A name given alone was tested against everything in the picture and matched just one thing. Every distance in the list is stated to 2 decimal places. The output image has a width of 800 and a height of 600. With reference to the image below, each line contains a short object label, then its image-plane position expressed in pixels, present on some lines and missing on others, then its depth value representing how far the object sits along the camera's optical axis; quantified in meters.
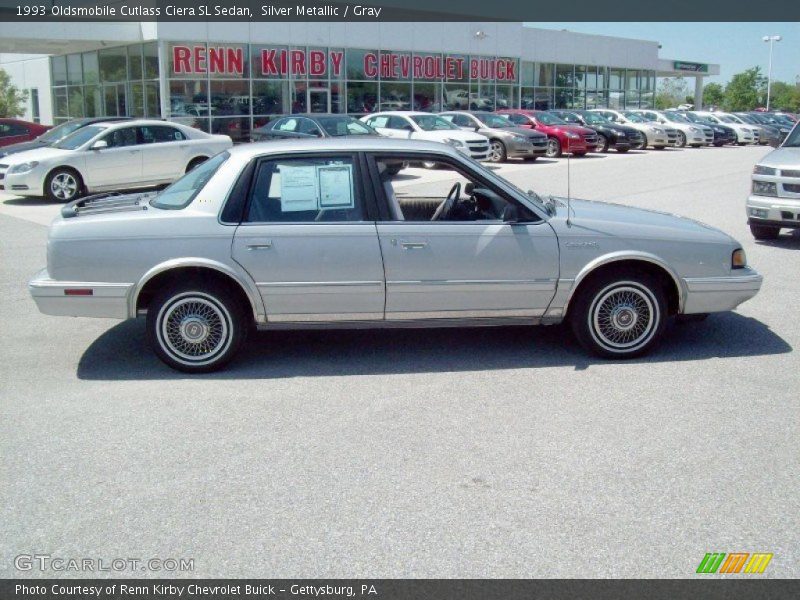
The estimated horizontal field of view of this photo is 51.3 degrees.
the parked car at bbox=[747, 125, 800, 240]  10.44
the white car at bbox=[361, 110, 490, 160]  23.19
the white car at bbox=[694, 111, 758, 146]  39.25
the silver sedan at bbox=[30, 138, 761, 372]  5.77
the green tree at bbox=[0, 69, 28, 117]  34.94
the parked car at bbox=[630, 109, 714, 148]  35.19
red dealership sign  28.97
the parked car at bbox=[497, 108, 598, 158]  28.00
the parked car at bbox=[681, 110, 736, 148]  37.57
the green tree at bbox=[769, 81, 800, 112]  96.07
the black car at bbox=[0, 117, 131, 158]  17.84
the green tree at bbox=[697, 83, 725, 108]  116.69
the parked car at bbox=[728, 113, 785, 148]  39.03
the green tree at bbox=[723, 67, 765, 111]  99.44
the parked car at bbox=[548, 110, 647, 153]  30.66
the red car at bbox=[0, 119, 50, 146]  21.98
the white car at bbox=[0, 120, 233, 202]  15.85
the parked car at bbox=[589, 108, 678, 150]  33.59
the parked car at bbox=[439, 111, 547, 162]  25.27
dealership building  28.70
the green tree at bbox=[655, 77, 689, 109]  94.19
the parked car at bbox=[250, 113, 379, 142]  19.97
